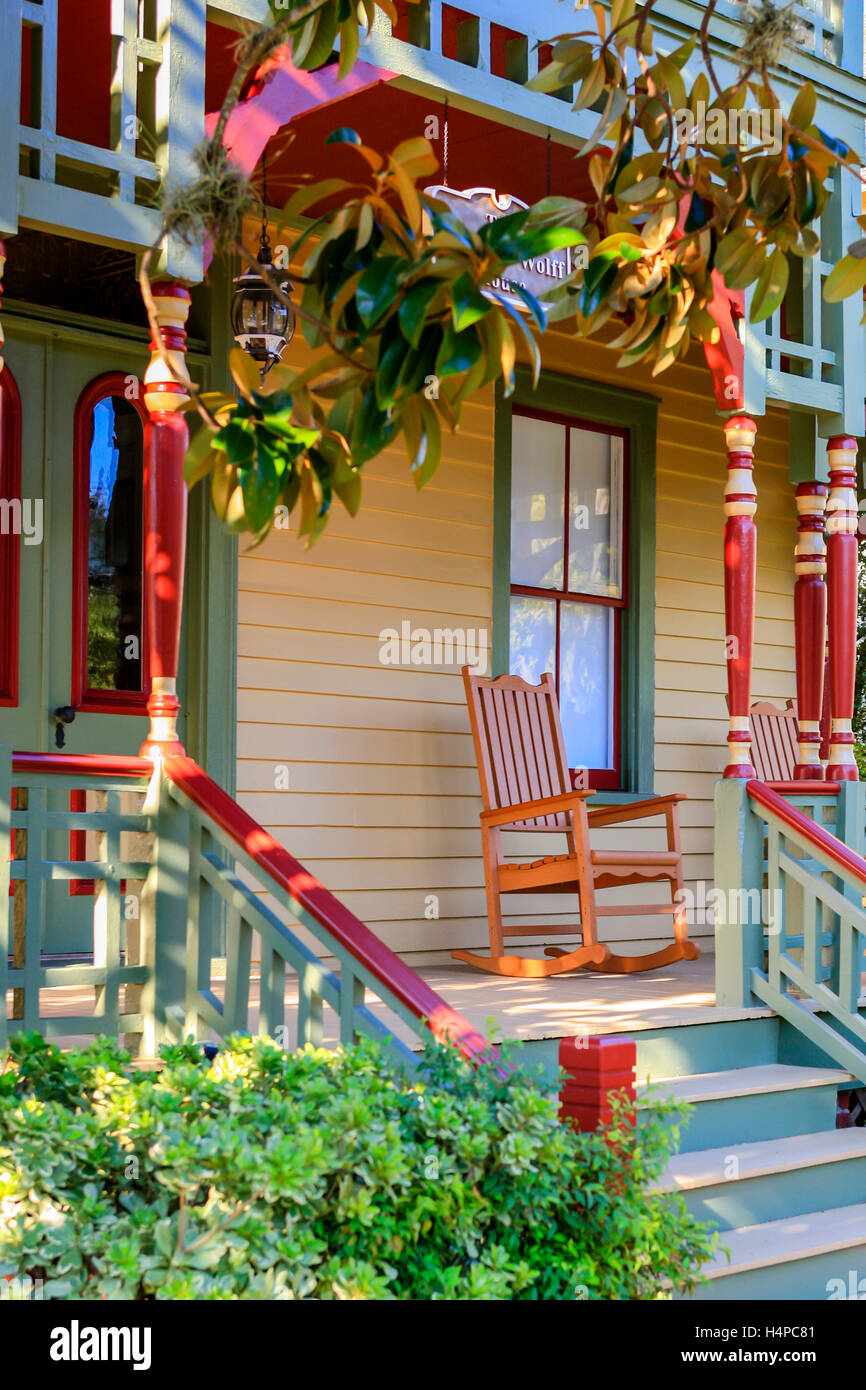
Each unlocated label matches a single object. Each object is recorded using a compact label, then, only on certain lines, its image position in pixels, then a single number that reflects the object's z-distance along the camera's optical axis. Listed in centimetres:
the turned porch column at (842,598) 549
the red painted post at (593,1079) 307
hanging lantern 498
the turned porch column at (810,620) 580
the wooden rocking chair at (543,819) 558
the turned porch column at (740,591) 513
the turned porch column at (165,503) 383
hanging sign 431
